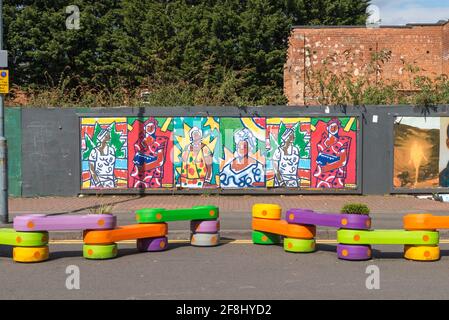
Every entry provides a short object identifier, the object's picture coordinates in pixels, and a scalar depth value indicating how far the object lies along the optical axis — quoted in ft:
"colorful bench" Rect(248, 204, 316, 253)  27.40
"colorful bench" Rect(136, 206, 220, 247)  27.61
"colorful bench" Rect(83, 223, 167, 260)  25.86
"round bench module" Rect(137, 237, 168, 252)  27.94
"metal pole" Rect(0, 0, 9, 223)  36.09
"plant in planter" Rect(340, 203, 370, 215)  27.04
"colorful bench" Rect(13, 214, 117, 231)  25.35
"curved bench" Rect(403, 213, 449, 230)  25.43
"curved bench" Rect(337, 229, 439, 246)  25.25
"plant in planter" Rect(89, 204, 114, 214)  28.90
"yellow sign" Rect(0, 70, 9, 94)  35.81
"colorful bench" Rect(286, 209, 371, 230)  25.30
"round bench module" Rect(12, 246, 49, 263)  25.63
